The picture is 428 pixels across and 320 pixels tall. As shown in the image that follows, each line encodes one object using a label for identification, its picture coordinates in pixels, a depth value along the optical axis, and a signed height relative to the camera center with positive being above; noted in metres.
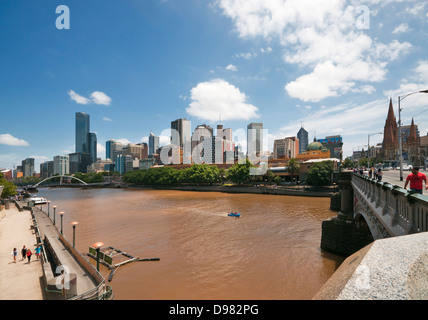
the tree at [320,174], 60.00 -2.94
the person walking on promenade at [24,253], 18.71 -7.69
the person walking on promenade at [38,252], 19.23 -7.82
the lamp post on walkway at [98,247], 14.89 -5.71
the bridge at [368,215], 6.29 -2.23
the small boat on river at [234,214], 35.68 -8.44
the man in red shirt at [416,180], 8.55 -0.69
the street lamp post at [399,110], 22.68 +6.02
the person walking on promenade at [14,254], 18.25 -7.61
